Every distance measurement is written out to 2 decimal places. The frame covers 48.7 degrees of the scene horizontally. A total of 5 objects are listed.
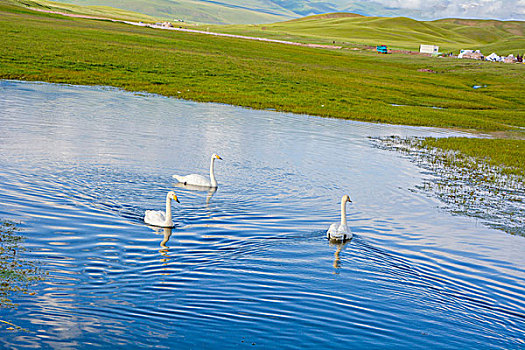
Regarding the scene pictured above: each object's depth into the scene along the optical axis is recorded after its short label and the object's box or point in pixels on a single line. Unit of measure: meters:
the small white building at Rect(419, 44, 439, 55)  161.75
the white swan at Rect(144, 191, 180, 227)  14.91
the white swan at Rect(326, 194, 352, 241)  15.02
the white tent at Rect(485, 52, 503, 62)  137.31
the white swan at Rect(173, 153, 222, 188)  19.20
